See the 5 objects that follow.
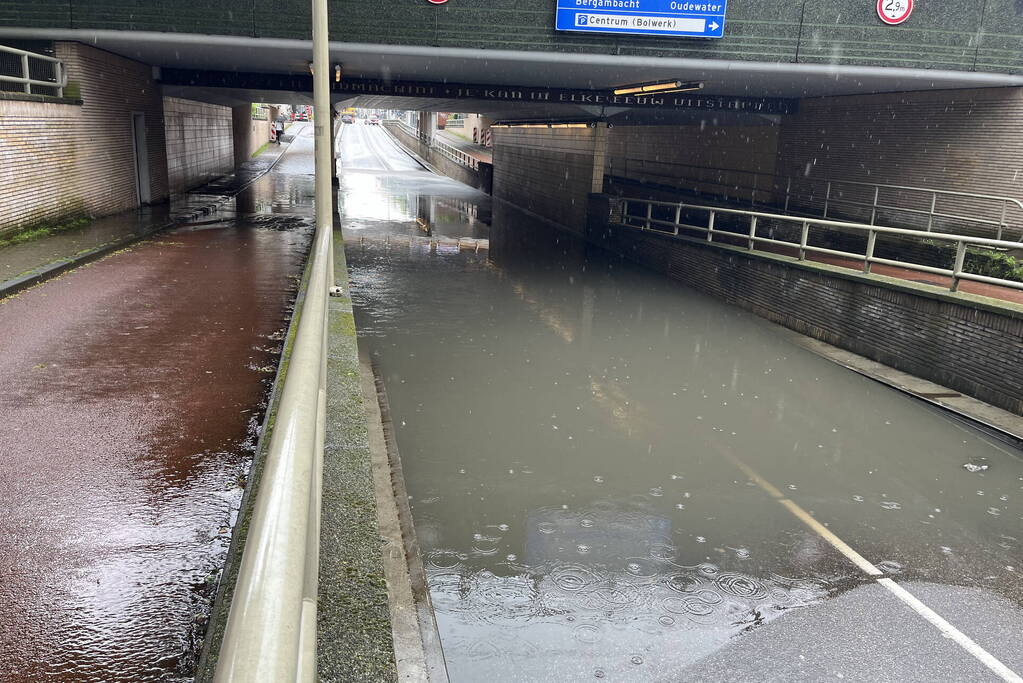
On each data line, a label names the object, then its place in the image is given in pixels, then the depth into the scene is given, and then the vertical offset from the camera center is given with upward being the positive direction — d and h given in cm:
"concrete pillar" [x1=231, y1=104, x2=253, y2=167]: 4697 +128
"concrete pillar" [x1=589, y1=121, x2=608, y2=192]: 2581 +37
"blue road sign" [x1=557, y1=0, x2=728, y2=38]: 1590 +302
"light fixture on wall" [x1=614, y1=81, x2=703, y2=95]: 1806 +196
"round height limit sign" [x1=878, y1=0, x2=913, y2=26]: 1582 +335
